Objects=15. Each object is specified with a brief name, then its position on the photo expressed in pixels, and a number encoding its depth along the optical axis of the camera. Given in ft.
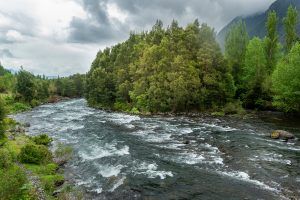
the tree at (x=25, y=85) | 298.08
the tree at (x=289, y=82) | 164.38
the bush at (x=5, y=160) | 73.72
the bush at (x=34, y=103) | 304.74
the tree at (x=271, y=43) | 236.58
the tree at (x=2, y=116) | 109.75
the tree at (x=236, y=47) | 240.92
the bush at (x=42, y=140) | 112.29
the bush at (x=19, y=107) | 259.74
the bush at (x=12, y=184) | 55.85
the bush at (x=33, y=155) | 84.07
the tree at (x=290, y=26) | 233.55
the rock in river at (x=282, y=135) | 119.67
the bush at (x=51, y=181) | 66.07
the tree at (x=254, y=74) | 213.00
